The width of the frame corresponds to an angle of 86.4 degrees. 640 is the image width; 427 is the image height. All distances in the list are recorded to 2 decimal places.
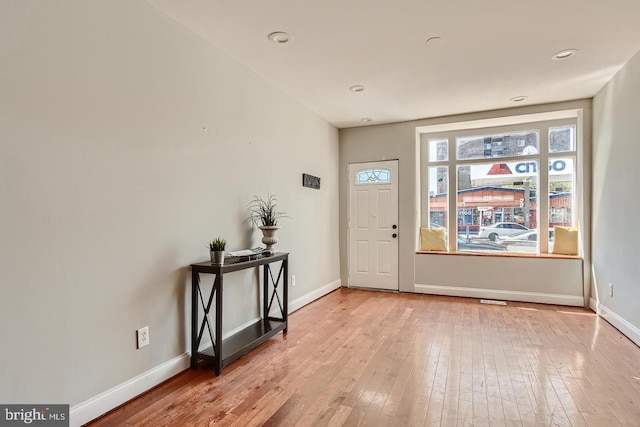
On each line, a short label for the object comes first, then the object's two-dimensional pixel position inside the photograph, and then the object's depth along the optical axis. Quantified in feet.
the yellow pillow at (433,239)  16.93
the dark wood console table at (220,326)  8.14
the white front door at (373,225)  17.19
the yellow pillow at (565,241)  14.62
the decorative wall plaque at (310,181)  14.40
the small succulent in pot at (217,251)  8.57
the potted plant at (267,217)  10.83
